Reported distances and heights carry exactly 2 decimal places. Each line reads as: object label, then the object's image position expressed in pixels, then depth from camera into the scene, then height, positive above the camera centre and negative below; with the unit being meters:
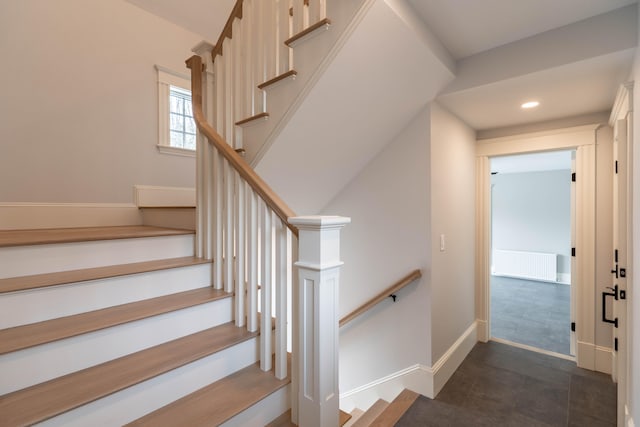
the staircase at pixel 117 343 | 1.06 -0.56
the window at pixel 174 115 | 3.27 +1.13
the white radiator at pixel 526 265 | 6.00 -1.10
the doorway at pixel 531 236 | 4.68 -0.51
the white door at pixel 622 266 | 1.74 -0.34
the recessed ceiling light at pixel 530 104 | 2.33 +0.86
